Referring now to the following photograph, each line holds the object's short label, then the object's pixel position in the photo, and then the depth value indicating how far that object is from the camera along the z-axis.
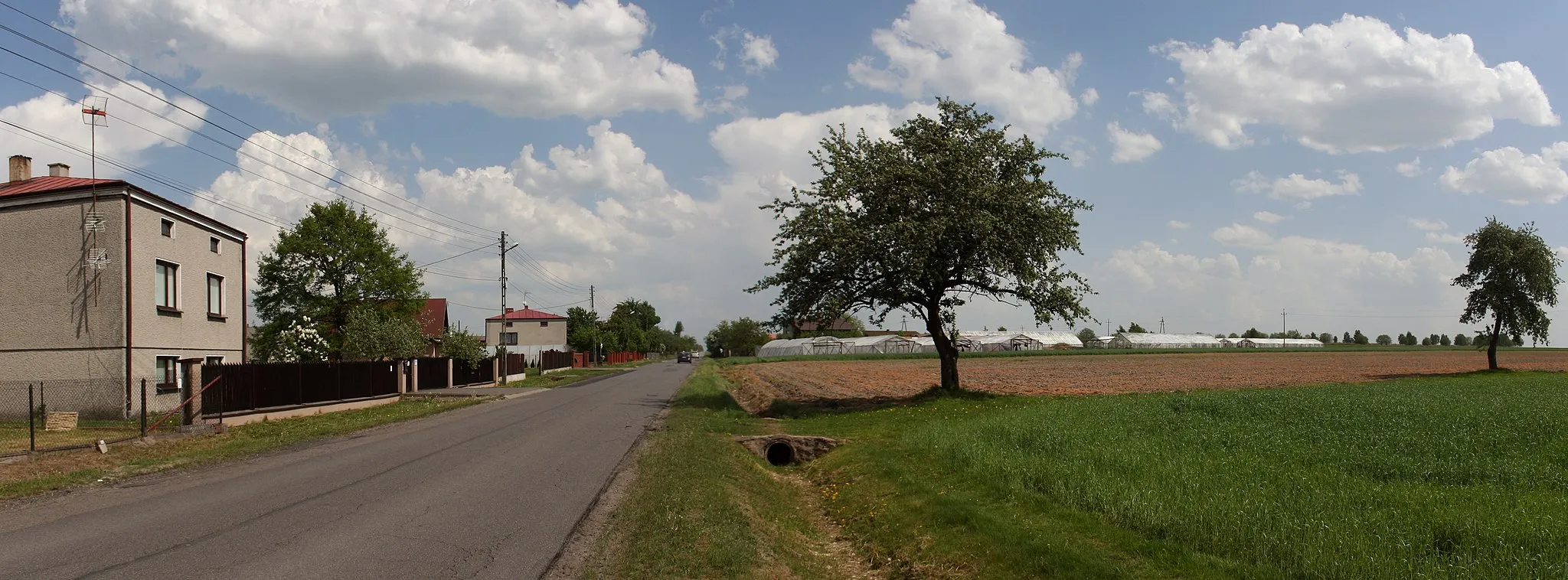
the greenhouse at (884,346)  127.94
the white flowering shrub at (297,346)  41.75
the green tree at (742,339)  158.75
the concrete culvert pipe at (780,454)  18.25
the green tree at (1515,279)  46.69
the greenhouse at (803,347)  127.12
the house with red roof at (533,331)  111.19
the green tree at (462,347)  46.97
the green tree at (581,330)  126.12
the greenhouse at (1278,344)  153.38
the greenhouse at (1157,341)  149.50
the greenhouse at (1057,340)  138.75
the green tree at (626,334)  150.00
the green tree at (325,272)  49.34
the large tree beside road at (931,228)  24.59
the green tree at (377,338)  40.78
